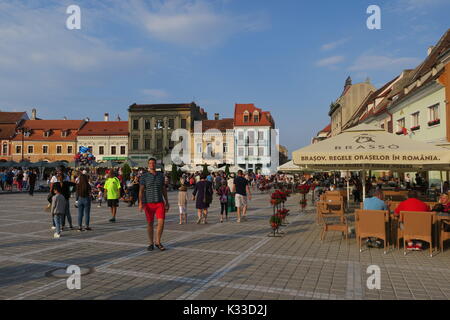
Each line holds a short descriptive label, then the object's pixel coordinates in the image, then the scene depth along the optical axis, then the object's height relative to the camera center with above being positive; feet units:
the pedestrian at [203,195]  36.11 -2.13
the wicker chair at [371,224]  23.35 -3.46
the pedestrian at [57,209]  28.14 -2.77
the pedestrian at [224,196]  39.37 -2.40
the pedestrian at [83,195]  31.30 -1.79
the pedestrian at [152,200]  23.62 -1.71
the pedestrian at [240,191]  37.78 -1.79
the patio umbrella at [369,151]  23.41 +1.75
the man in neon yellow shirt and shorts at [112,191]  37.60 -1.73
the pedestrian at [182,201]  36.32 -2.74
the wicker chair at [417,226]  22.11 -3.39
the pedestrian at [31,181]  76.13 -1.12
